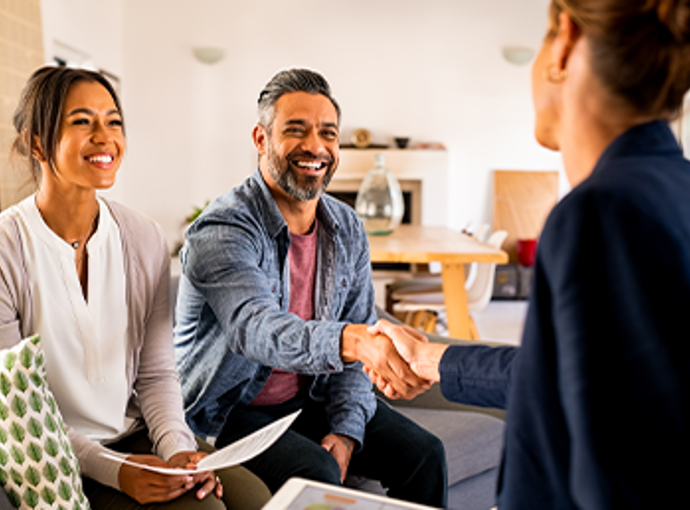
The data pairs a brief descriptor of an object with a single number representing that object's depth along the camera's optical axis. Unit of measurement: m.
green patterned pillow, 1.05
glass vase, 3.84
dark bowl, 6.45
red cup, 6.36
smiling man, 1.40
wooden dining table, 3.11
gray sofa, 1.75
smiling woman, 1.27
